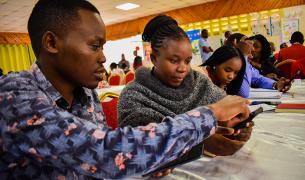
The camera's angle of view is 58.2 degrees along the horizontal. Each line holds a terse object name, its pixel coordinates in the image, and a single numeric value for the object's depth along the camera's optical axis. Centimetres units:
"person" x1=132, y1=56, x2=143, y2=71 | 648
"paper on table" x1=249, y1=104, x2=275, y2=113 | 148
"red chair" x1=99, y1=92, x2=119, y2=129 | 139
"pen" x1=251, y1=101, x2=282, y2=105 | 161
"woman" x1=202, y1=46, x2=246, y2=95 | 169
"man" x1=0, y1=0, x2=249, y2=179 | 46
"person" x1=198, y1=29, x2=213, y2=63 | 656
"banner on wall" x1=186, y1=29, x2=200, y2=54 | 827
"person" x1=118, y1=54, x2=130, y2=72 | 903
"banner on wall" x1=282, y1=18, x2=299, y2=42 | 691
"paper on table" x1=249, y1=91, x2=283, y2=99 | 184
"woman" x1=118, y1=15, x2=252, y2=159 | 105
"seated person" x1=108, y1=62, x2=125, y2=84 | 527
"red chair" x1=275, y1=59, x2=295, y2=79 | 312
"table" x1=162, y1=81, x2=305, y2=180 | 73
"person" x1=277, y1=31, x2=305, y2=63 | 372
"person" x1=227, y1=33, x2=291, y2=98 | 195
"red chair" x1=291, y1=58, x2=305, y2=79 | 286
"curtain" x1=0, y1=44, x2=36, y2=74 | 1027
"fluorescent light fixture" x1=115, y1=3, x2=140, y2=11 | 787
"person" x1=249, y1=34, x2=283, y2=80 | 300
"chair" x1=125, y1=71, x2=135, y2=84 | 492
